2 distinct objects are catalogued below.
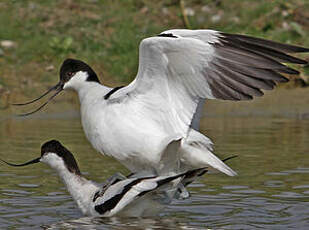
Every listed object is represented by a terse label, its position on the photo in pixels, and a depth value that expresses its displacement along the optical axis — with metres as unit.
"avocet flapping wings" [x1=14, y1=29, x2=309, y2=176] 11.21
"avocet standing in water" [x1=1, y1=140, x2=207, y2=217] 11.73
